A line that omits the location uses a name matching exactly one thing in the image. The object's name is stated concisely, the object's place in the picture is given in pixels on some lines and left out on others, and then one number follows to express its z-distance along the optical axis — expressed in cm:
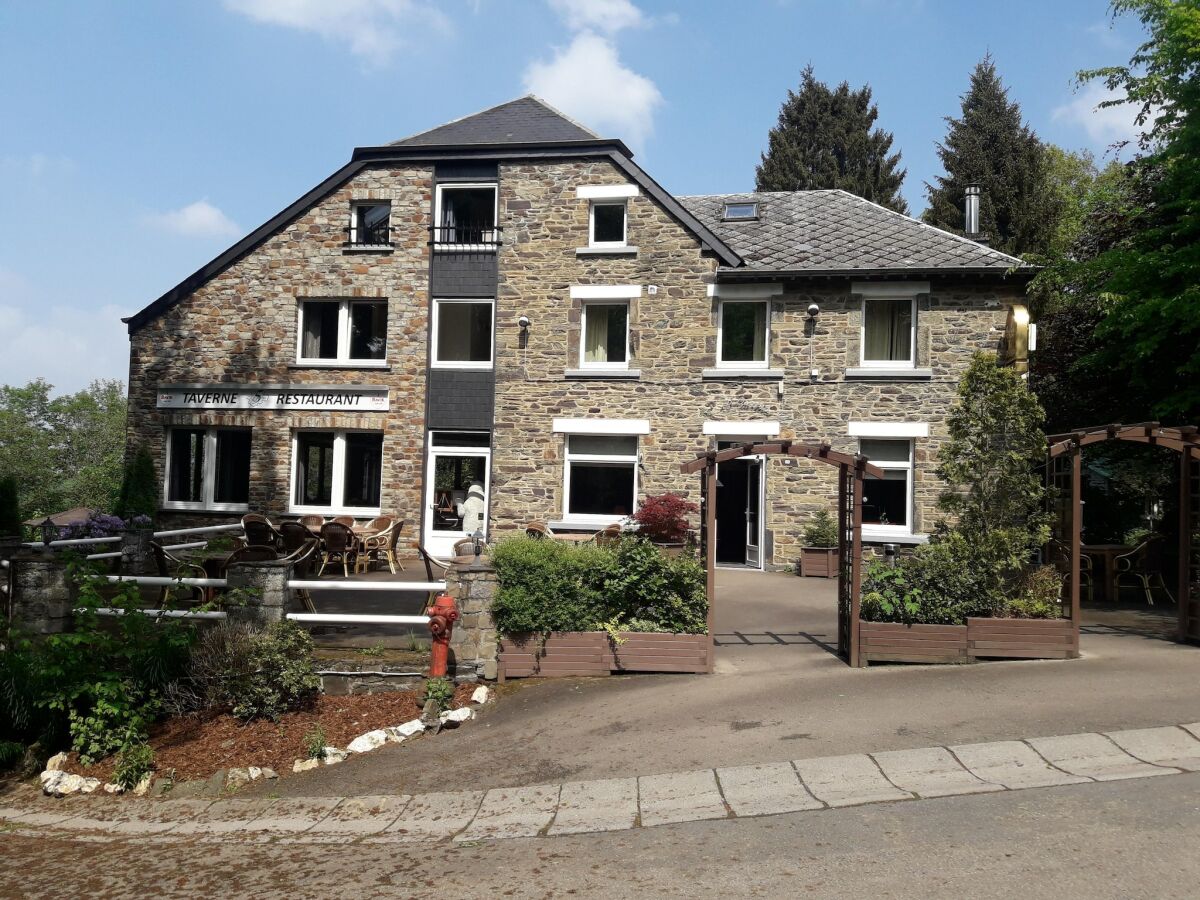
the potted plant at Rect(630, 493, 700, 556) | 1582
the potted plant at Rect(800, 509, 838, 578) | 1691
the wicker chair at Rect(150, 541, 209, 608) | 1055
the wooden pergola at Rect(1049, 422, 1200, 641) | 976
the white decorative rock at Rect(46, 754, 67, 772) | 827
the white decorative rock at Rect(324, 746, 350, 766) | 804
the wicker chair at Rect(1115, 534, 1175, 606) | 1423
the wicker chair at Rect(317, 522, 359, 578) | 1495
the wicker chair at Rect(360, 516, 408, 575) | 1641
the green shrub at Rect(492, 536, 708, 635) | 943
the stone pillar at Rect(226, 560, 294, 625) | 926
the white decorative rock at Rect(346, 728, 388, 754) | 817
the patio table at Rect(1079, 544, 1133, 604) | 1424
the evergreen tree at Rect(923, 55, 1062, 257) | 3272
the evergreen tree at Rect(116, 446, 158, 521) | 1938
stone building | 1770
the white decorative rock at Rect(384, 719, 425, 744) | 829
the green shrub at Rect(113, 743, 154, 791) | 787
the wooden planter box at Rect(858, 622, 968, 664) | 948
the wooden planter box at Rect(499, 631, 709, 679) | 944
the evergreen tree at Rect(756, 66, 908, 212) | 3719
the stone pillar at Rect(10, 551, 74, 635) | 979
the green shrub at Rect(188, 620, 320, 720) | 874
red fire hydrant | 909
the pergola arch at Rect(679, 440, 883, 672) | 960
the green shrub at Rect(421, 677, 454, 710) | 872
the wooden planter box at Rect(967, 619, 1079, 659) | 948
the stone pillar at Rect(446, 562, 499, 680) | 937
